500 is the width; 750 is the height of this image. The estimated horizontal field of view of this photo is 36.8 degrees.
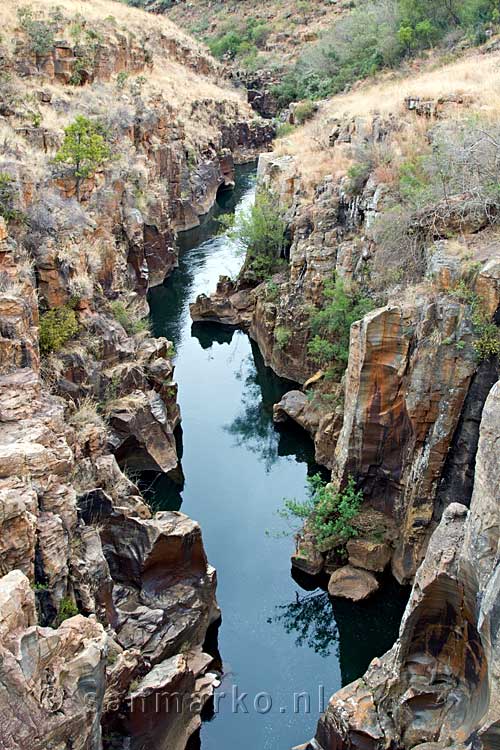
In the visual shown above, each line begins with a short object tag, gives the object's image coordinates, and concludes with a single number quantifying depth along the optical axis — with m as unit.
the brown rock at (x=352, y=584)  18.62
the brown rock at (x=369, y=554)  18.88
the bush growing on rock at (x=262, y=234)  33.00
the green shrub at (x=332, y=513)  18.98
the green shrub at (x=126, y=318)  27.02
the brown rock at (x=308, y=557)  19.53
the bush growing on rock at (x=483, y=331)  16.39
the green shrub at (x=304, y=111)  43.66
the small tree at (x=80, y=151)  29.12
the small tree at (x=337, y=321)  23.88
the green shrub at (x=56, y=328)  22.34
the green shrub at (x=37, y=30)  41.28
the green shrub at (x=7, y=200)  23.23
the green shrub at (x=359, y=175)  26.84
